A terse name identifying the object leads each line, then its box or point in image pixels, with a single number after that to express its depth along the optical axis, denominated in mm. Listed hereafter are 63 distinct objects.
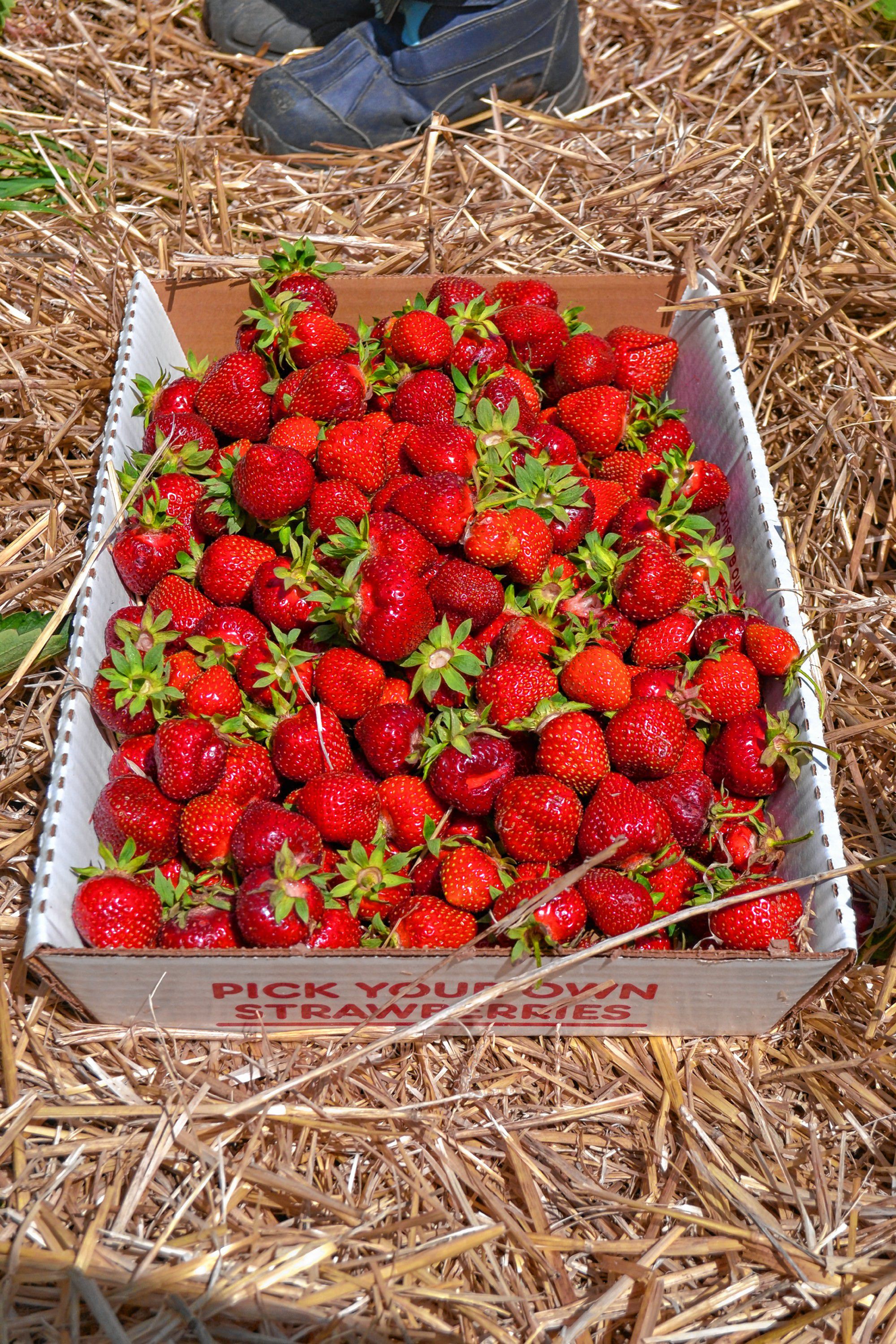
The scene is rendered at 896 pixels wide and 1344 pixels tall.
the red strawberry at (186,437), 778
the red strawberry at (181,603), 737
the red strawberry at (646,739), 685
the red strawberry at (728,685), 723
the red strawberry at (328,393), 761
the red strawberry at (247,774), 690
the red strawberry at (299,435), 758
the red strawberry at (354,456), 736
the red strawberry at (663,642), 735
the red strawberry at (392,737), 687
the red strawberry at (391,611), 676
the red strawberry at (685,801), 690
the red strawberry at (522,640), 704
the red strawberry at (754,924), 668
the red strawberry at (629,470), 803
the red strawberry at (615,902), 655
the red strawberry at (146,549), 759
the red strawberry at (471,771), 678
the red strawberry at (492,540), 706
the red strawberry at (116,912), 659
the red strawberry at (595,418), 791
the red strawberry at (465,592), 697
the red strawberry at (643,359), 837
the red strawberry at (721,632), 740
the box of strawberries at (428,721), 658
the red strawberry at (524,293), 837
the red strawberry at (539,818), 664
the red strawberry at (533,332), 808
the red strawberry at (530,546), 714
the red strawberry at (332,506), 722
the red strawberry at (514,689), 689
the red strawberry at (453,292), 817
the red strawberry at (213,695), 698
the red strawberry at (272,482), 721
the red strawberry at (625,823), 665
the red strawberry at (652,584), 725
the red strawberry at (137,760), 712
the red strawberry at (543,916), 643
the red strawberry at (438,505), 709
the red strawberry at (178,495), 771
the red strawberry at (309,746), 688
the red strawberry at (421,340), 778
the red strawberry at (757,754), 707
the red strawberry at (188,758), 676
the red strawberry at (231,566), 736
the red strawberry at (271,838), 651
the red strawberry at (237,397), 784
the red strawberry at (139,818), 683
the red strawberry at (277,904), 643
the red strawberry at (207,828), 675
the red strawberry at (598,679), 696
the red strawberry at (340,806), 670
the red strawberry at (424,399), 762
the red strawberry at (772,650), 729
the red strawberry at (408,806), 688
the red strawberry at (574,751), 676
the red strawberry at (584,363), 802
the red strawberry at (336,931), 655
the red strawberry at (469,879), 669
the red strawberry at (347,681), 695
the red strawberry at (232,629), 718
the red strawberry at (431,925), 662
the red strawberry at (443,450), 728
